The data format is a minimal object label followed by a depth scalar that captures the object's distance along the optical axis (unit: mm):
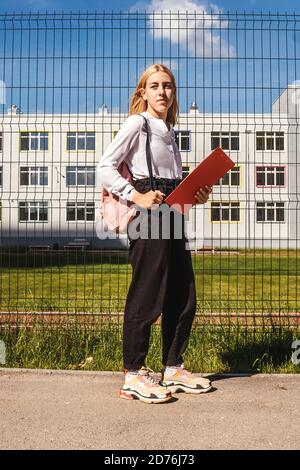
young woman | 3562
